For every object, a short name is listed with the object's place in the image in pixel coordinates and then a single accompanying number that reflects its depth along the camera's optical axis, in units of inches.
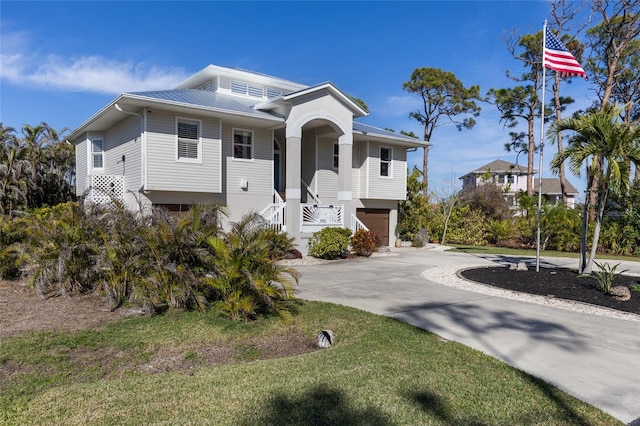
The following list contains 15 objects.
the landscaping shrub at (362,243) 619.5
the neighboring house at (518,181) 1819.6
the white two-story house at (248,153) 545.3
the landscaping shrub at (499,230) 890.7
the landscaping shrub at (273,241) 264.4
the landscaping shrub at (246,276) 240.5
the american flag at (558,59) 410.0
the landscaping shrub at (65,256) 294.7
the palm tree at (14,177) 744.3
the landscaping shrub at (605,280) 325.7
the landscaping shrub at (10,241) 359.6
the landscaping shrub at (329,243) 574.9
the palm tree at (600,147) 356.2
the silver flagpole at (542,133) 402.8
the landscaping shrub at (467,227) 911.7
